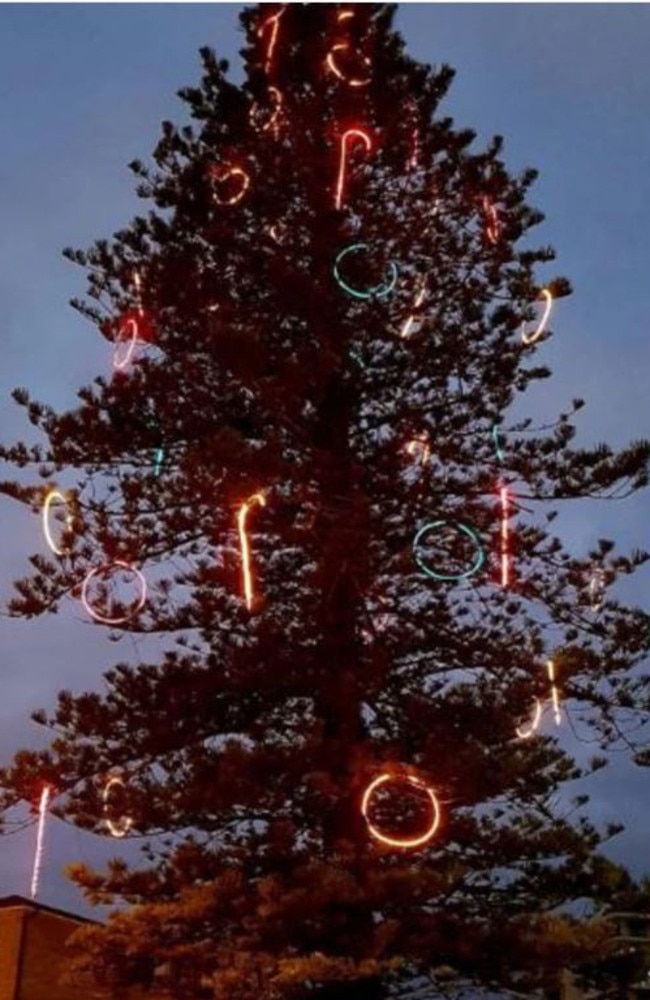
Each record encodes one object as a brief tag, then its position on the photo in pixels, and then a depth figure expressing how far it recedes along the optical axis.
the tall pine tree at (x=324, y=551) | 8.97
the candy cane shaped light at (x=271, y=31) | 11.81
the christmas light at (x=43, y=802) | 9.91
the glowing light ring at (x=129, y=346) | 10.92
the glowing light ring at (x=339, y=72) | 11.67
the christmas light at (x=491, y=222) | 11.77
